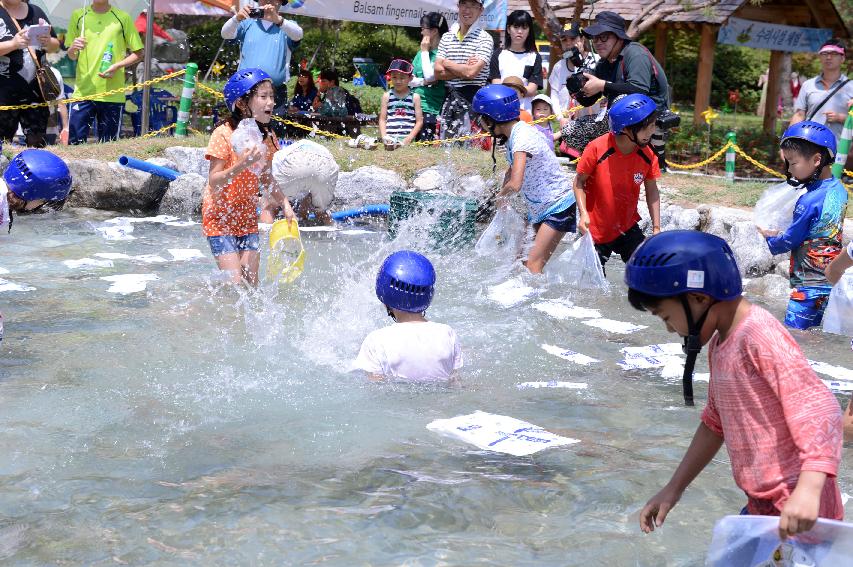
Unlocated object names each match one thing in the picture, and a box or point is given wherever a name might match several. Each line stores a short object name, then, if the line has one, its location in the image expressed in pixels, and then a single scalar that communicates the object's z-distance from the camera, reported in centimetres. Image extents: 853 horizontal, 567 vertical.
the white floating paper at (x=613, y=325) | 740
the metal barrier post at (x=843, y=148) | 1057
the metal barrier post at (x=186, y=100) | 1301
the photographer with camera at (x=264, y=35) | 1192
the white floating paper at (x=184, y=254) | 937
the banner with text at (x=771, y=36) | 1823
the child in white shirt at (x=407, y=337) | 522
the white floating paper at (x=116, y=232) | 1019
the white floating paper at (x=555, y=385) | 596
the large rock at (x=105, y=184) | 1137
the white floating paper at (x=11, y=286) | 782
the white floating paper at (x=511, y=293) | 791
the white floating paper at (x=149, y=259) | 916
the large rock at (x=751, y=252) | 956
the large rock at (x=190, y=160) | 1188
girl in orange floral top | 675
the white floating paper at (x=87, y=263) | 877
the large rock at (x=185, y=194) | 1159
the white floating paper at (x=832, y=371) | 636
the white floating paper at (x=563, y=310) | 768
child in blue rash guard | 611
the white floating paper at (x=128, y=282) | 795
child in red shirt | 733
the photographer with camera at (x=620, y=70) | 832
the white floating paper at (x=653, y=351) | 668
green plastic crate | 991
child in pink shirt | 274
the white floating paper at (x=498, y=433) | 482
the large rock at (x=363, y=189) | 1155
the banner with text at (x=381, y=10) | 1608
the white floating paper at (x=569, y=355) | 654
